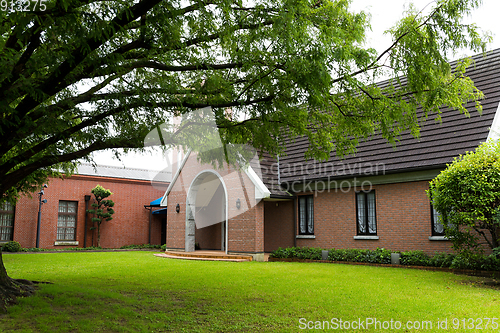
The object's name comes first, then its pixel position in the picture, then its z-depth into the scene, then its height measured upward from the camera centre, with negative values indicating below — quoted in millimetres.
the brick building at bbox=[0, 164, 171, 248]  23484 +342
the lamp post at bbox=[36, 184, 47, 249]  23203 +433
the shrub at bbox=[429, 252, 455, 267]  12409 -1315
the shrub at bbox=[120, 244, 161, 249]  26320 -1841
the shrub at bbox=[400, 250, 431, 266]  13156 -1355
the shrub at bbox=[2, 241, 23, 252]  21875 -1571
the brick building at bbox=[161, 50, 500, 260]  13562 +1177
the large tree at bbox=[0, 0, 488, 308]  5047 +2349
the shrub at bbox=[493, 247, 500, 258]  9892 -821
